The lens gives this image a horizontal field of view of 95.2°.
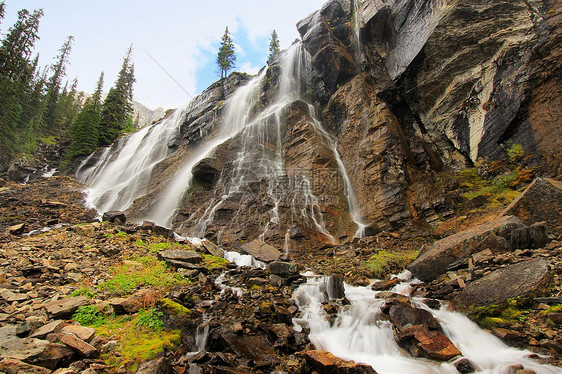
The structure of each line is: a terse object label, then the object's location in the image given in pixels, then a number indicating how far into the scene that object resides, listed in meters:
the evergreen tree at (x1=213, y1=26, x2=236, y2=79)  46.72
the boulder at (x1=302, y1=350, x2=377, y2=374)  4.50
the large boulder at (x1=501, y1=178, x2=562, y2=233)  8.52
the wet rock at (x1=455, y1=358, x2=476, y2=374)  4.71
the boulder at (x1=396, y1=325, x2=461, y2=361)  5.04
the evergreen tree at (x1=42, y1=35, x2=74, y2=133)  48.51
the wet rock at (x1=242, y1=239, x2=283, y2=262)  12.41
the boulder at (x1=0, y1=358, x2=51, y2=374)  3.15
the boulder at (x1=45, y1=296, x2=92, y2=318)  4.92
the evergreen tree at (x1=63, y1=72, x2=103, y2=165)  35.62
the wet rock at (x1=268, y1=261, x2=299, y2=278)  9.43
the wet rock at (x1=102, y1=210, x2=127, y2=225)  14.33
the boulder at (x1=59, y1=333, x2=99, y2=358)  3.80
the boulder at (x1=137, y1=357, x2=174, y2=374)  3.78
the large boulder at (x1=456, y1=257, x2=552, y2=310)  5.47
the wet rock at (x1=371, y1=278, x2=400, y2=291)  8.40
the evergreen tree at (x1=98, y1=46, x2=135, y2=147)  40.53
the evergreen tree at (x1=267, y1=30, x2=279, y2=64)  48.62
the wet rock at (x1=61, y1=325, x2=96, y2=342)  4.20
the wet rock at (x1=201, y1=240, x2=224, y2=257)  12.18
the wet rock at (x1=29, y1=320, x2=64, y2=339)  4.14
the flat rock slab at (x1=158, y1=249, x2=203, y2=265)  9.21
